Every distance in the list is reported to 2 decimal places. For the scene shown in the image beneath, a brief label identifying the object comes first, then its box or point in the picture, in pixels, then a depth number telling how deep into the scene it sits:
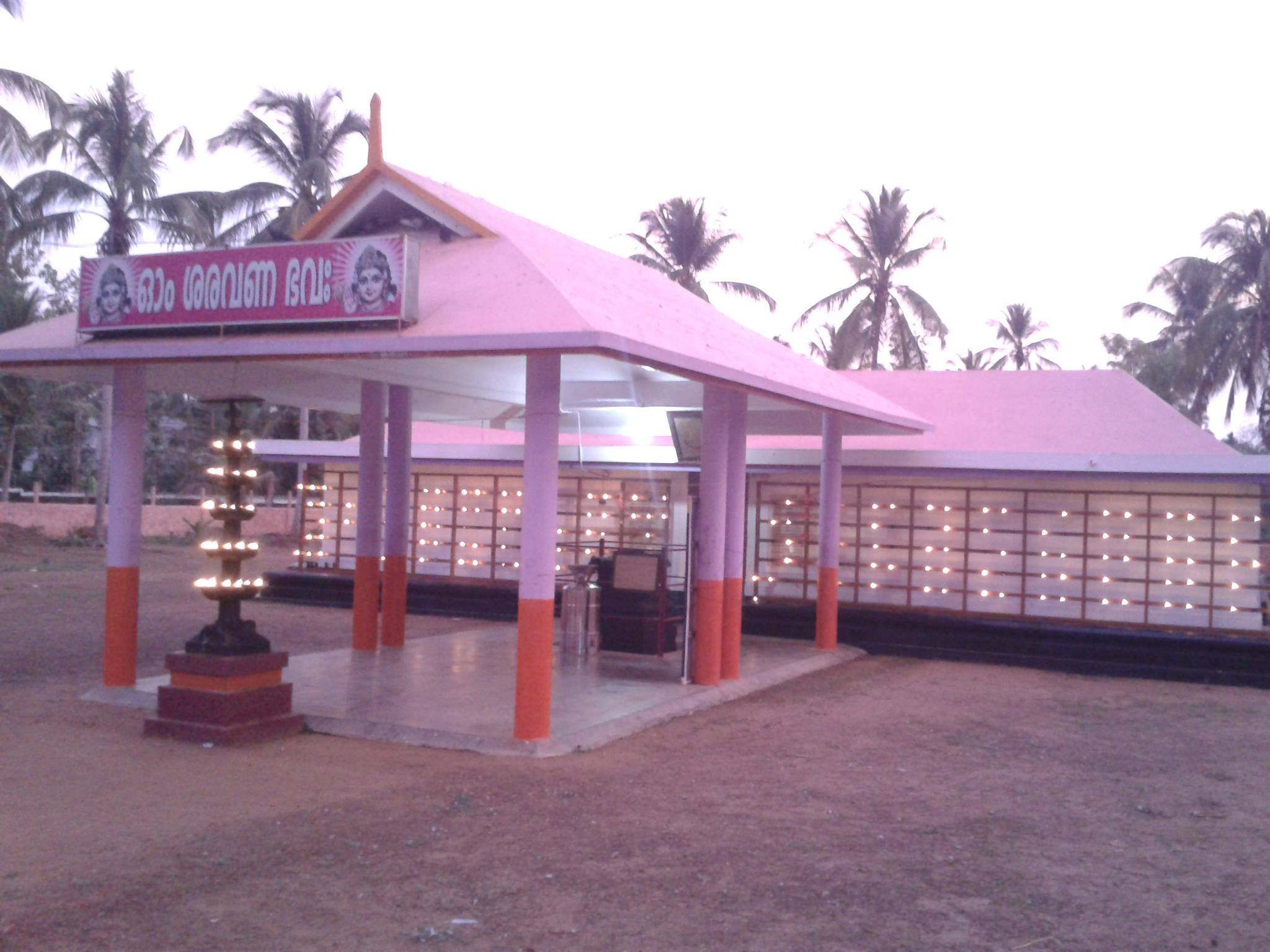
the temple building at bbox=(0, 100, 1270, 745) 9.49
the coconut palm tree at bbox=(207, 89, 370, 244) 33.00
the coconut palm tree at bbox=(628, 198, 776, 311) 35.59
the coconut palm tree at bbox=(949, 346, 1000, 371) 54.72
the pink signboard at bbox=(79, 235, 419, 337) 9.22
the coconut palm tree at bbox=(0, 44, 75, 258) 24.41
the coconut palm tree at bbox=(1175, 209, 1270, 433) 32.44
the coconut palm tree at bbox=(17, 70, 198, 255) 29.45
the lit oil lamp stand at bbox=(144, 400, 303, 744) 9.52
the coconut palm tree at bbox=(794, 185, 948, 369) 34.19
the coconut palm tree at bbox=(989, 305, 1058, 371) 52.91
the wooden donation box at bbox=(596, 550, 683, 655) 14.40
